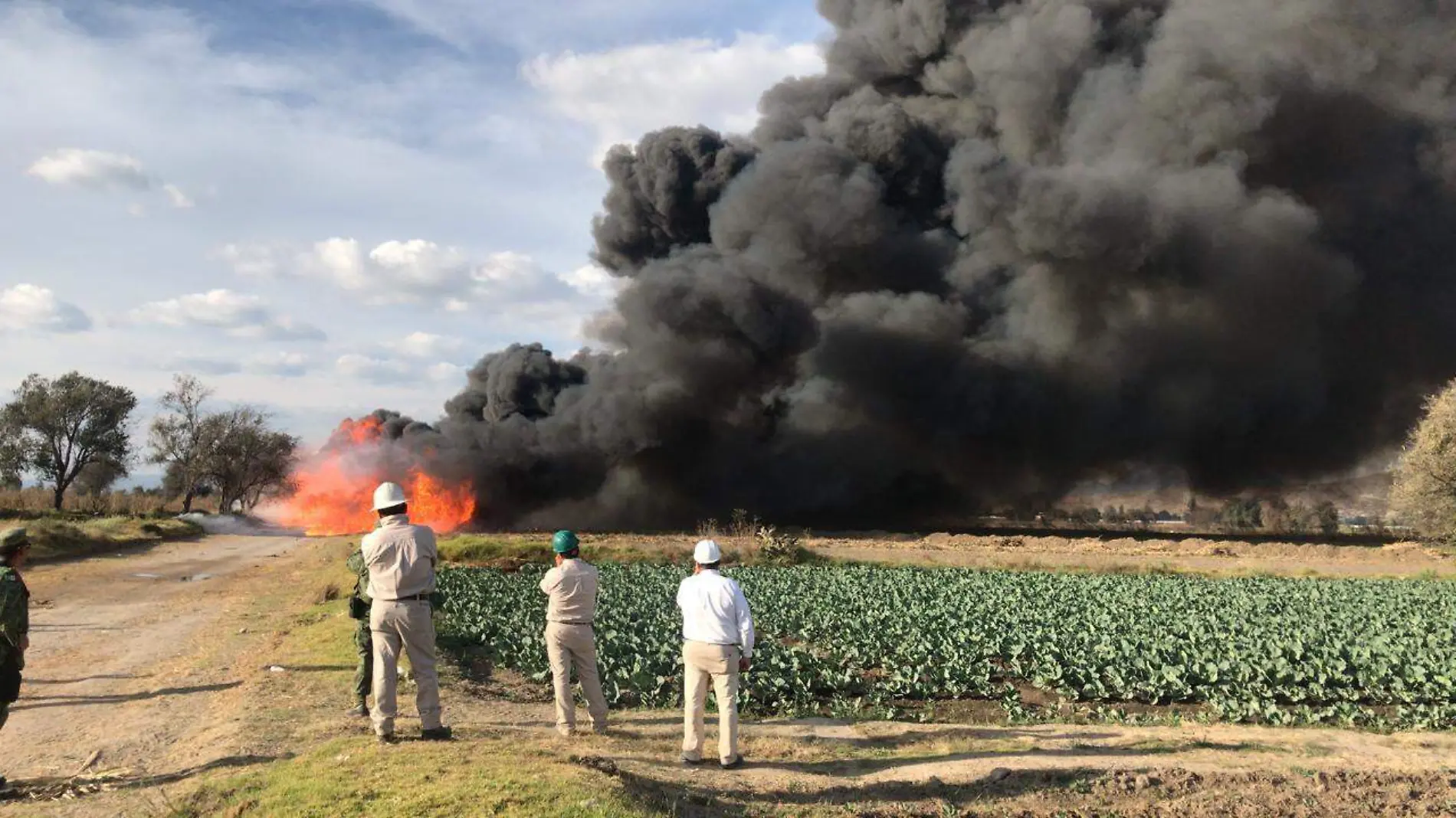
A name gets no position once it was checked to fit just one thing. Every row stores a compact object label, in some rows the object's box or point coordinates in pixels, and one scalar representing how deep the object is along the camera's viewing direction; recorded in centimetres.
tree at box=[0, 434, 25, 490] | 7100
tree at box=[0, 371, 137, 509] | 7206
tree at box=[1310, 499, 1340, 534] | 7762
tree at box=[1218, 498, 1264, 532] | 8550
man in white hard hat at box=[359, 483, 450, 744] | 888
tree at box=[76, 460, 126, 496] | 8162
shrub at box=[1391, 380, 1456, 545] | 4056
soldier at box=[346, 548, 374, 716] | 1007
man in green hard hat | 993
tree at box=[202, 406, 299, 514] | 7912
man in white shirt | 887
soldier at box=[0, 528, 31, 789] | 831
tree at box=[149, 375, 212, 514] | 7875
